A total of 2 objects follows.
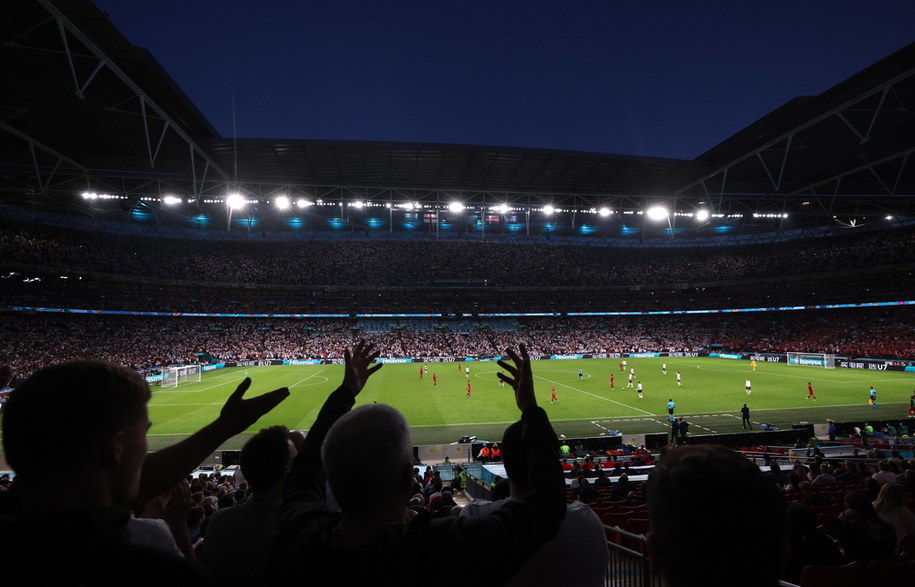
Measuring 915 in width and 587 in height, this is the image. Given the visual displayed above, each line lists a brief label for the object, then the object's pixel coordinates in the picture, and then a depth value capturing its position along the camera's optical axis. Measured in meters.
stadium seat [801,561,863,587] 3.94
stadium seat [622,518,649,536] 6.62
